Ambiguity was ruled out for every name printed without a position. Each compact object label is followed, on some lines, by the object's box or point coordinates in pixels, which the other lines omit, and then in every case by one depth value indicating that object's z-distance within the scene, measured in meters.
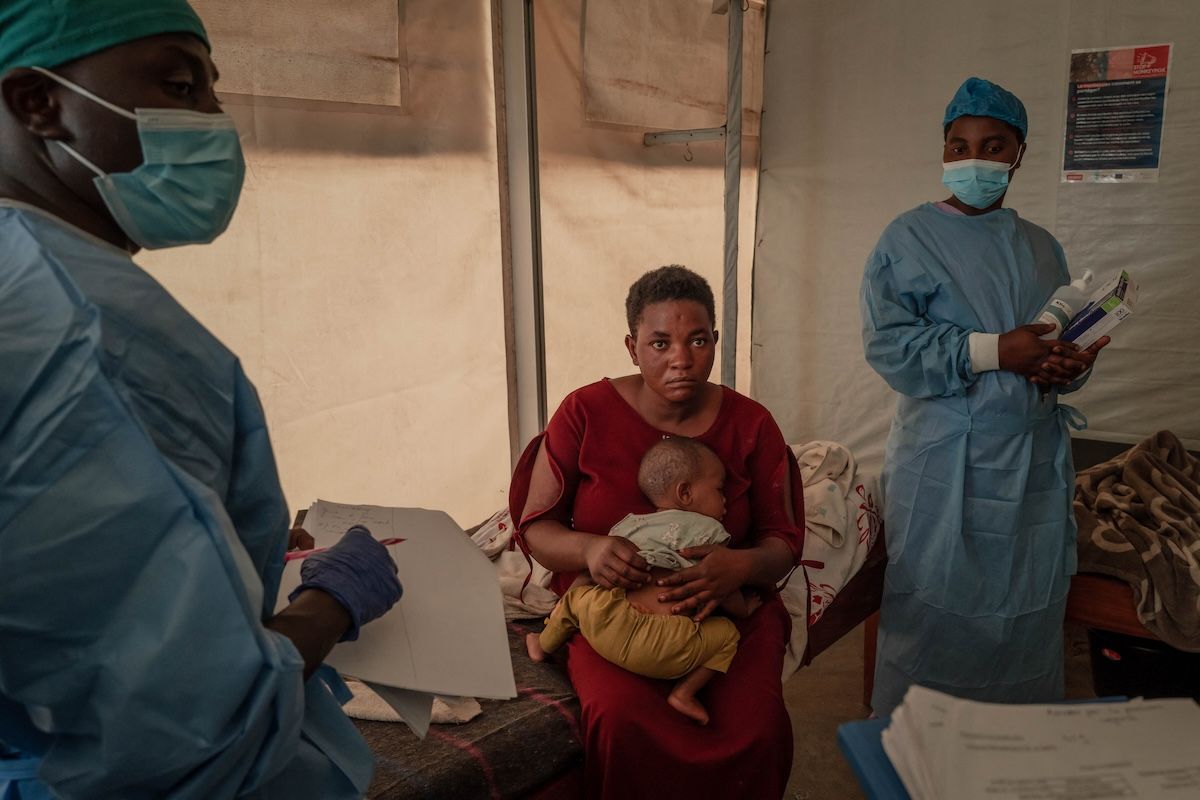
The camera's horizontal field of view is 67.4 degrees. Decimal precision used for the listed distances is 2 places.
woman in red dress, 1.90
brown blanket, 2.61
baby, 1.96
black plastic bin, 2.70
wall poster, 3.56
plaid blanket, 1.75
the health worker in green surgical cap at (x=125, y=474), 0.78
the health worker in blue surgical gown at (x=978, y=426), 2.48
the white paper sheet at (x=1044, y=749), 0.95
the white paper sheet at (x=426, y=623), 1.19
